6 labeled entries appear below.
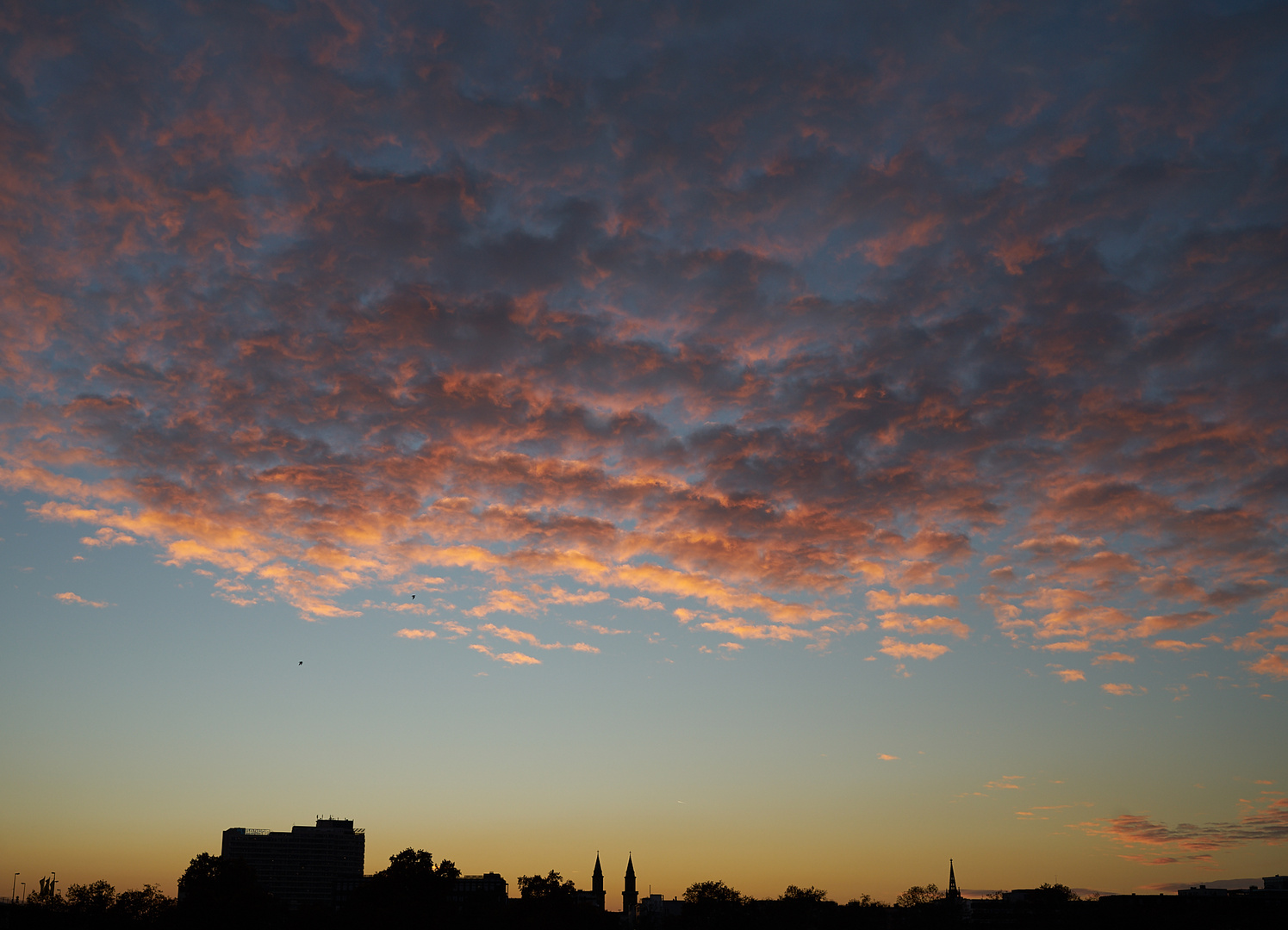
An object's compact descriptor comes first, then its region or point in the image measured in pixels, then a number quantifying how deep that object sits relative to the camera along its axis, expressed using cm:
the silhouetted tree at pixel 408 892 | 11656
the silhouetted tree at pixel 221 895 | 11375
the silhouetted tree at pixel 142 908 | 14050
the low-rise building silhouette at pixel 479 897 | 14662
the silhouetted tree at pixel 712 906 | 17088
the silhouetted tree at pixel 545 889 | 14525
